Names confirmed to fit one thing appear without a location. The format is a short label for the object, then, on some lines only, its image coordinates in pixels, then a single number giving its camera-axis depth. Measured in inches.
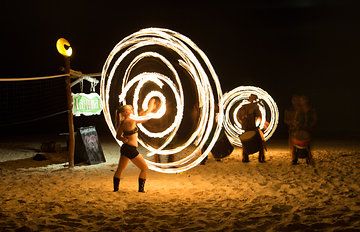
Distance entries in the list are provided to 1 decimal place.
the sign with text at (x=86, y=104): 408.5
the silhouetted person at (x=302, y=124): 382.3
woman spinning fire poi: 283.3
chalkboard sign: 428.5
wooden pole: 405.7
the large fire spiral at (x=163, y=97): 323.0
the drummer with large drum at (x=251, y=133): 411.2
